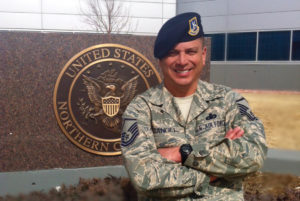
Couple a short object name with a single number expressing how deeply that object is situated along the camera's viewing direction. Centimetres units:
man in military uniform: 164
